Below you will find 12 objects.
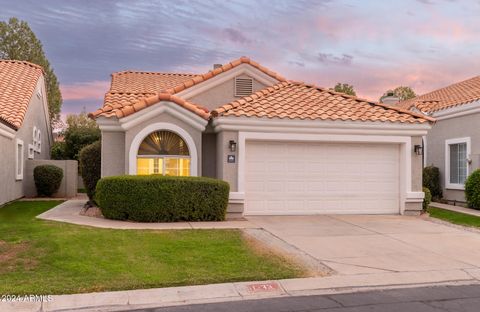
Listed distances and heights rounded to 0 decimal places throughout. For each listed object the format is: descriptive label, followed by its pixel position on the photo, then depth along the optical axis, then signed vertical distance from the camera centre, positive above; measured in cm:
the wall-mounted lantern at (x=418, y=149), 1495 +24
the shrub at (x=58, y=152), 3133 +22
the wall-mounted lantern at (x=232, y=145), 1391 +32
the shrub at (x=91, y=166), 1658 -35
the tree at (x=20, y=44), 3741 +856
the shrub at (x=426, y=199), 1526 -130
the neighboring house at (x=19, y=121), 1759 +142
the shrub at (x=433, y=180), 1902 -89
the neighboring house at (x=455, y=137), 1736 +74
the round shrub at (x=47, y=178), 2138 -98
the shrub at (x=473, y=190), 1620 -108
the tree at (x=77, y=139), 2991 +102
